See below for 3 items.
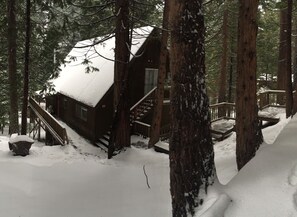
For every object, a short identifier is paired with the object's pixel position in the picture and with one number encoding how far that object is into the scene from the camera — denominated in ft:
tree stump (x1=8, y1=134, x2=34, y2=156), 29.55
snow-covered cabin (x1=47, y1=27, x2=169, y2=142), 43.08
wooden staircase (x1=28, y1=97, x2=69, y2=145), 37.53
